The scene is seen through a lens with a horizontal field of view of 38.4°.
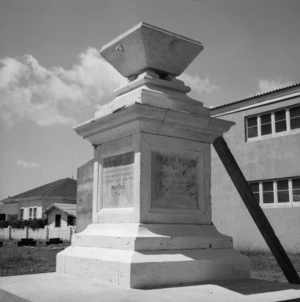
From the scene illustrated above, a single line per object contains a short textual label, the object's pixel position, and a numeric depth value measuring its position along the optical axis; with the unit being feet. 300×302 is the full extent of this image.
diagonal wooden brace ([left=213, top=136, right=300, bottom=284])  16.60
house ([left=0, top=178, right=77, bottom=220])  153.17
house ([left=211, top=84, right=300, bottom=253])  55.88
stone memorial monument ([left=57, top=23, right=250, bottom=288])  14.49
